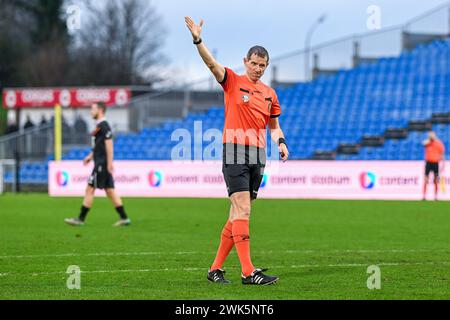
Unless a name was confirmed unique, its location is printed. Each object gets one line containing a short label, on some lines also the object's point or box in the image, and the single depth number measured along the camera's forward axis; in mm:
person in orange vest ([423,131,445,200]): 27047
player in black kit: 17844
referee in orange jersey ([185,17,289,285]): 9508
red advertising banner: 53656
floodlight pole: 40944
